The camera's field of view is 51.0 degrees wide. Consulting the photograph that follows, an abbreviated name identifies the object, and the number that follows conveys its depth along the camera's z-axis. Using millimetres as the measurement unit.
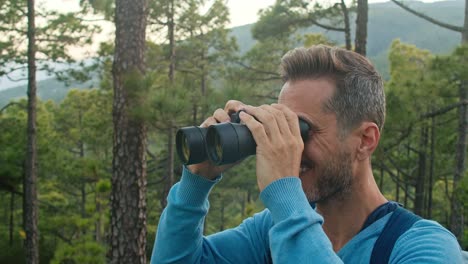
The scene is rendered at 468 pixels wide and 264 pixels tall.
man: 1108
